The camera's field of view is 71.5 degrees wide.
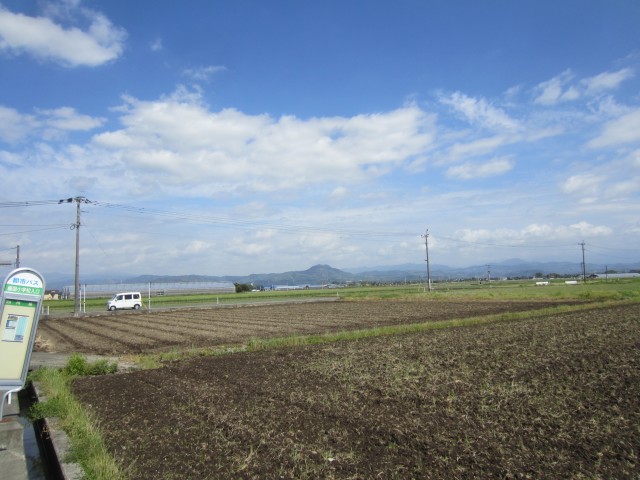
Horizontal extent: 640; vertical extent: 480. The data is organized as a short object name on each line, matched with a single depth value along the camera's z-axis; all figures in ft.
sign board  23.84
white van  138.31
